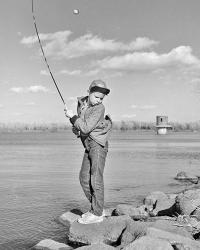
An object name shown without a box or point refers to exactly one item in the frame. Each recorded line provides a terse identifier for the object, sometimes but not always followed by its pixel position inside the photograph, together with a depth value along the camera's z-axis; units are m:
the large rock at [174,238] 5.29
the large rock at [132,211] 7.80
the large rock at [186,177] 15.79
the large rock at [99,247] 5.12
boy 6.20
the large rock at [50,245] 6.01
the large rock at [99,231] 6.25
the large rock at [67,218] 7.75
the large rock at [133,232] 5.83
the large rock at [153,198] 9.35
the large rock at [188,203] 7.49
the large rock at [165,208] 8.08
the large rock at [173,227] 6.05
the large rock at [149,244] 5.02
